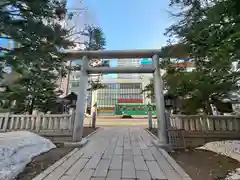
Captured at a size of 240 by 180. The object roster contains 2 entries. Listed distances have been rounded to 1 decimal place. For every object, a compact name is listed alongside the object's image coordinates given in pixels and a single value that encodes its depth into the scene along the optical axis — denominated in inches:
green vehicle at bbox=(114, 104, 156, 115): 1112.5
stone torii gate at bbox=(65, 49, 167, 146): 189.5
